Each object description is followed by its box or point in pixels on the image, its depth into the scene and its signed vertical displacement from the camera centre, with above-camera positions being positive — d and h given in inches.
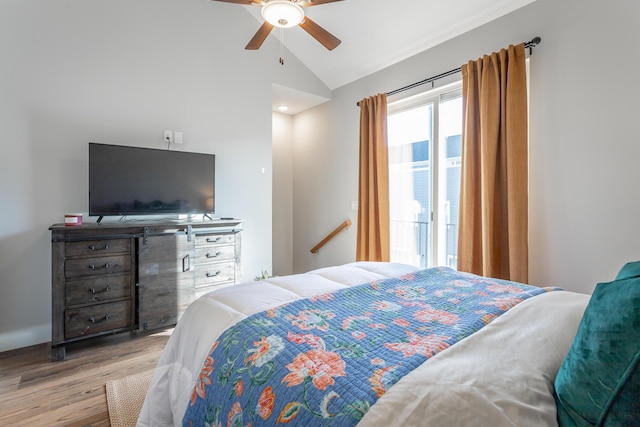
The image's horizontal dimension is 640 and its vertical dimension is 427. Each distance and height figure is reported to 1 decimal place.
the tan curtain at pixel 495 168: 93.3 +14.7
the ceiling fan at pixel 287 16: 77.6 +53.0
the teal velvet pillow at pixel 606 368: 21.1 -11.8
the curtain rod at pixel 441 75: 92.7 +52.4
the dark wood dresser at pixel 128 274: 88.4 -18.9
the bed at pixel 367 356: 25.0 -14.8
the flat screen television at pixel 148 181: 101.7 +12.1
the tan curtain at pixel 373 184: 136.6 +14.0
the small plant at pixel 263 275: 145.1 -29.1
